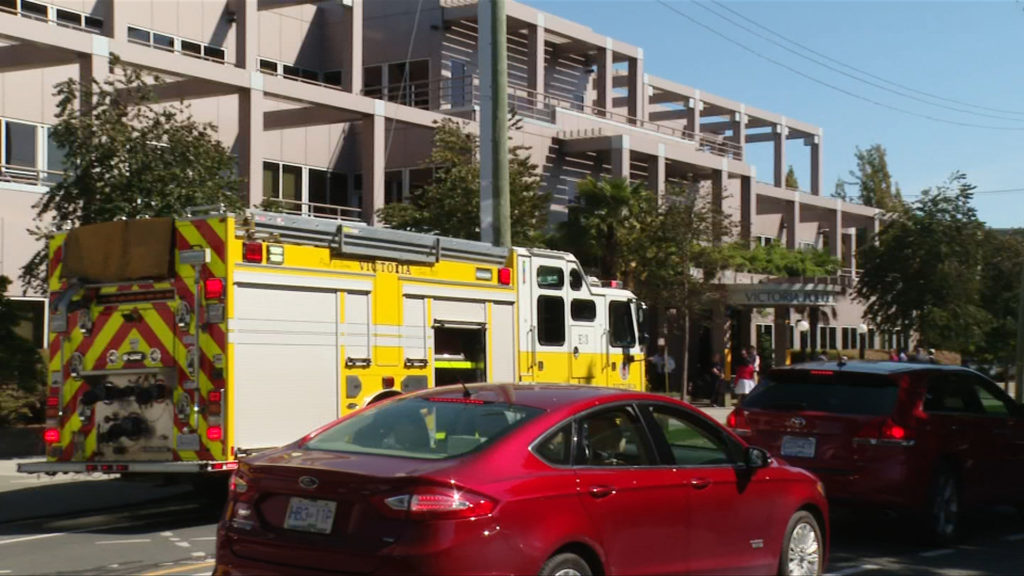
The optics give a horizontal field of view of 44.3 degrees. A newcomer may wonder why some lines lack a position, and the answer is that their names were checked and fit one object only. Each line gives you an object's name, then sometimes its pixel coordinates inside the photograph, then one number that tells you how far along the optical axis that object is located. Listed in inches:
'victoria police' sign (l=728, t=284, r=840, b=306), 1625.7
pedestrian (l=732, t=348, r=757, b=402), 1153.4
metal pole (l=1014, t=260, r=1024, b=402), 1046.4
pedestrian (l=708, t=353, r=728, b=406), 1437.0
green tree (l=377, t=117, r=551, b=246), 1043.3
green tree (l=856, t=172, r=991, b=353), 1515.7
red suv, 436.8
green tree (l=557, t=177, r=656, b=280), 1296.8
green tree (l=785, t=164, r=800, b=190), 3553.2
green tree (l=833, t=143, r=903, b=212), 3437.5
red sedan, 242.5
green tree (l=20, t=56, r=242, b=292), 724.0
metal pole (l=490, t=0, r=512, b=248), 714.8
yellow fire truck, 469.1
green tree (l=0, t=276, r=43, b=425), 790.5
